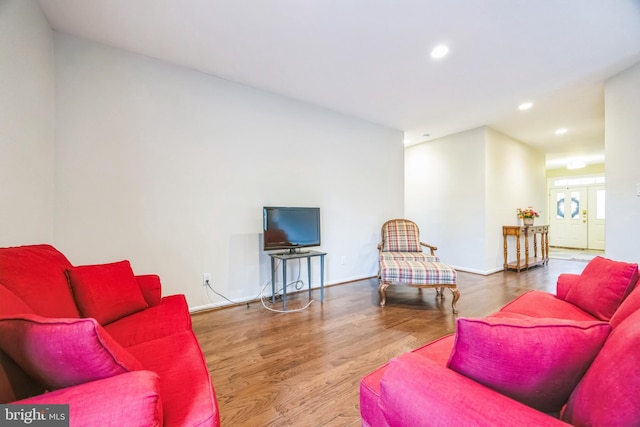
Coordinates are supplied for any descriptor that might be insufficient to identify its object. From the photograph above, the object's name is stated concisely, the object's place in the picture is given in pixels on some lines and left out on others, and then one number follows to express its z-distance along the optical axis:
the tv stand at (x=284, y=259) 2.73
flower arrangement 4.73
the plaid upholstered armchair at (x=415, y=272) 2.74
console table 4.44
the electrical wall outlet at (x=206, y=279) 2.66
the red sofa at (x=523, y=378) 0.56
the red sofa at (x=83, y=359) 0.64
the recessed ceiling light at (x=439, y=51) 2.28
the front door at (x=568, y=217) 7.31
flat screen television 2.83
